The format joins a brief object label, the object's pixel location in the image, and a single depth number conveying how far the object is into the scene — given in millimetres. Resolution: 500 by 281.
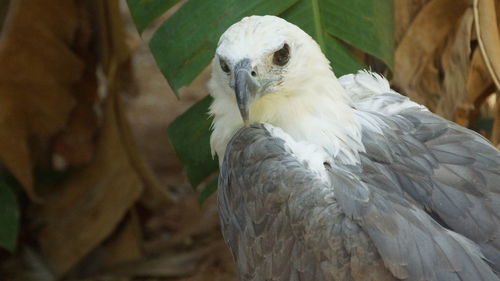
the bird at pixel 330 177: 4684
